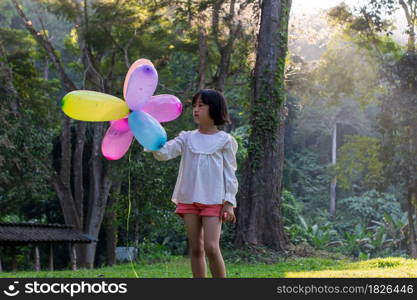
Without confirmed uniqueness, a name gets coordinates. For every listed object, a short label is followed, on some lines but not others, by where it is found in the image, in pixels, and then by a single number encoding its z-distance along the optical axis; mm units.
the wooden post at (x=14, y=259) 13322
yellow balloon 4695
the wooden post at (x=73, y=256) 15173
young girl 4426
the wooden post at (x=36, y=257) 14568
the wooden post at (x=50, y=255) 14411
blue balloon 4527
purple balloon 4673
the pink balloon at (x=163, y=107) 4844
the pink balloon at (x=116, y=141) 4867
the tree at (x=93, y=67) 16688
